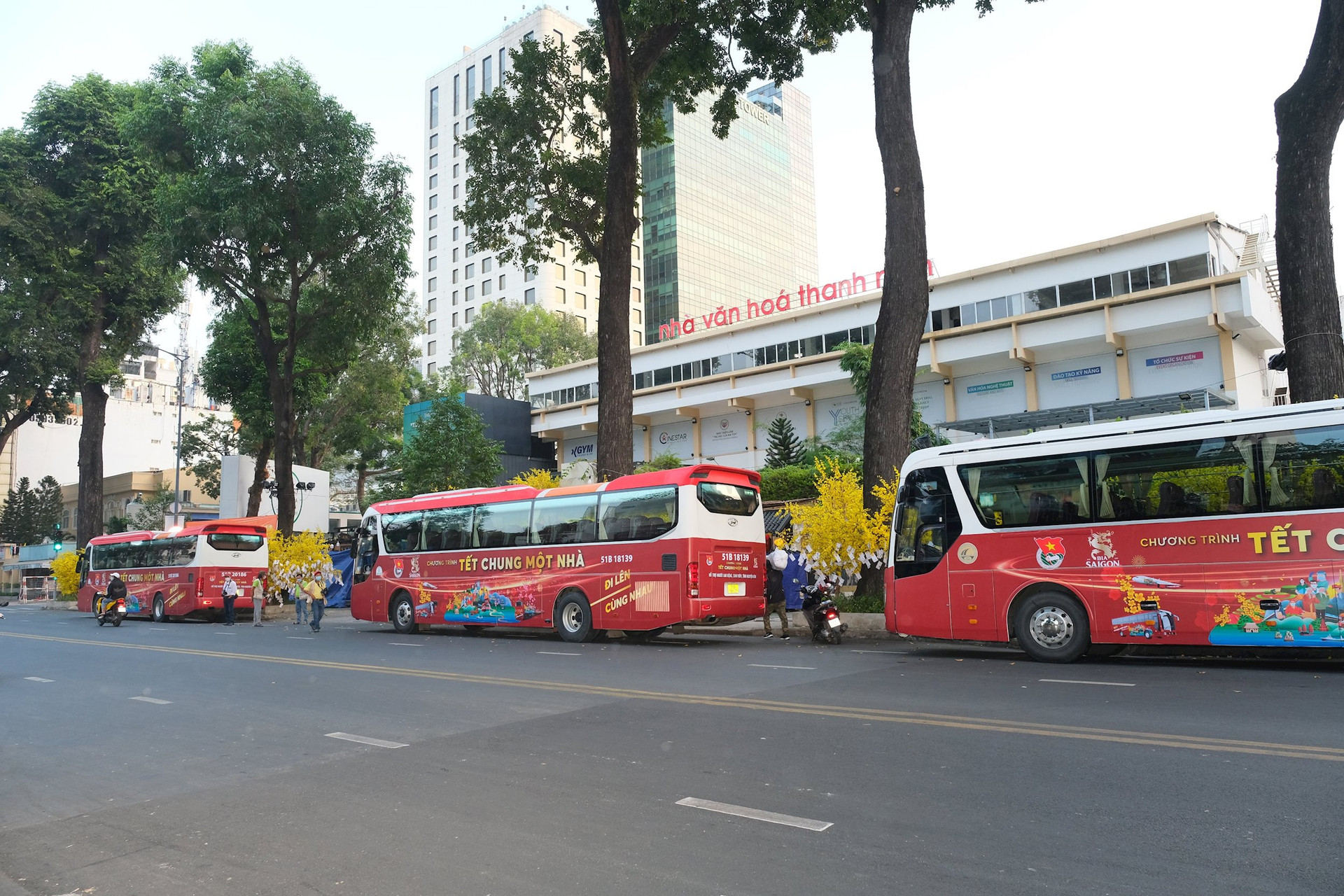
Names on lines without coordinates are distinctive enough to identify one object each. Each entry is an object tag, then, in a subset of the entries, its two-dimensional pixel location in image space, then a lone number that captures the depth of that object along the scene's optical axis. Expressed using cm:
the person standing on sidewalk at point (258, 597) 2566
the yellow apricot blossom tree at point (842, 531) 1633
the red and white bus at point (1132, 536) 1011
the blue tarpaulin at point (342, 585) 3272
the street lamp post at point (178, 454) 4194
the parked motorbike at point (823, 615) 1466
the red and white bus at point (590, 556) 1562
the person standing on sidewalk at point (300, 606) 2338
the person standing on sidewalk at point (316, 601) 2161
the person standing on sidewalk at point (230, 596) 2612
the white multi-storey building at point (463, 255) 8050
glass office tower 8662
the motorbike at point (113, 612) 2575
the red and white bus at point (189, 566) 2728
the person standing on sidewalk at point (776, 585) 1630
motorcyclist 2595
